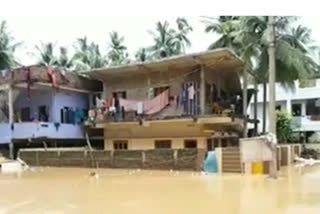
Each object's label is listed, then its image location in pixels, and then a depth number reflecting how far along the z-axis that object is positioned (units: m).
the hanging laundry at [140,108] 21.83
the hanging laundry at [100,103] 23.23
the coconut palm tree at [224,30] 26.53
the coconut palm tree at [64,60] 37.94
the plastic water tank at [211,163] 16.77
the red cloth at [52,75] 22.12
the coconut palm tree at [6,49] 32.69
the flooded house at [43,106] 22.12
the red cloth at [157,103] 21.38
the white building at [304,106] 36.78
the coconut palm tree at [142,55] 37.53
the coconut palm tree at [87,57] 37.64
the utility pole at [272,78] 18.37
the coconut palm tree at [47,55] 37.97
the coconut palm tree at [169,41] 36.25
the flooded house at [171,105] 20.31
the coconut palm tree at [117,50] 40.06
